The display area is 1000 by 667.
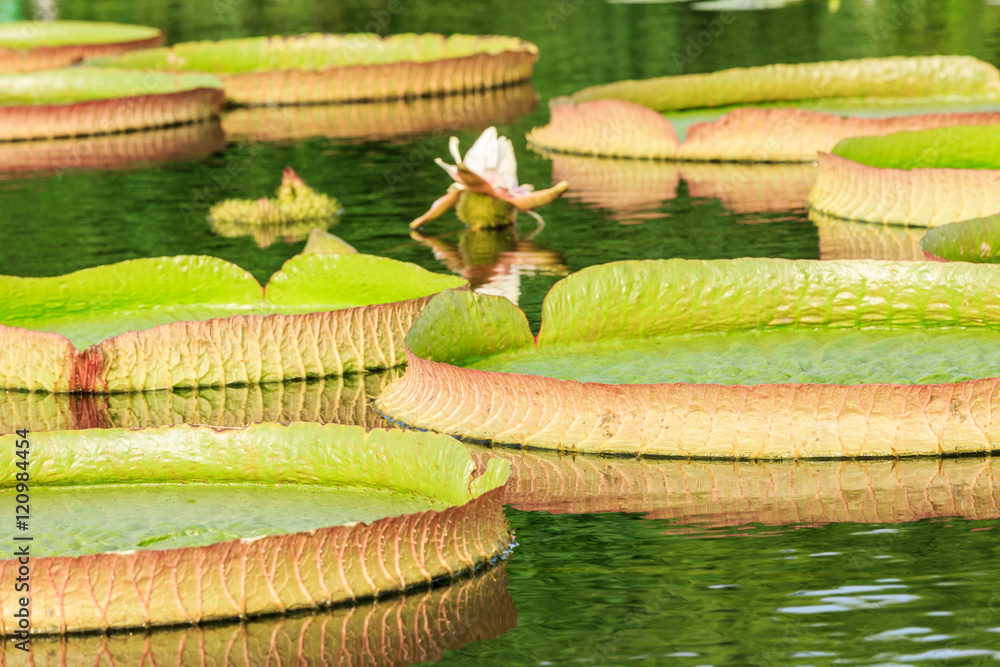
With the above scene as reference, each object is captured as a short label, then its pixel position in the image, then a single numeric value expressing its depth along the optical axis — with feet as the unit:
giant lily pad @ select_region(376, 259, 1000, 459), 32.22
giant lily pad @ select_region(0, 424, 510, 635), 25.23
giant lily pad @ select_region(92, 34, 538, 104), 108.99
